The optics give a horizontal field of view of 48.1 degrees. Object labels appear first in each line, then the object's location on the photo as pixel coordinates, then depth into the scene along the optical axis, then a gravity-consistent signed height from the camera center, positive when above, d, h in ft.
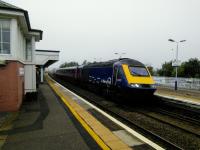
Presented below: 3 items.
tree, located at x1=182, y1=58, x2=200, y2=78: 196.13 +4.85
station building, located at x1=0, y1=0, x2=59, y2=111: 34.06 +2.35
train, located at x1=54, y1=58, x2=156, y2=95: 43.39 -0.89
